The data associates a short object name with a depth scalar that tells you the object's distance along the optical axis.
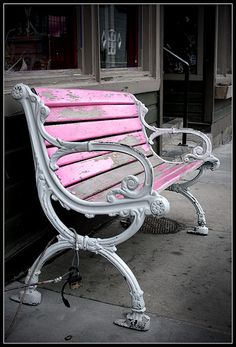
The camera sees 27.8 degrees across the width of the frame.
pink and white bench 2.24
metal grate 3.70
